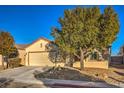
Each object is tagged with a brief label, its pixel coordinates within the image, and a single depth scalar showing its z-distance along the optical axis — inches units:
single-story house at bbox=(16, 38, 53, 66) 353.4
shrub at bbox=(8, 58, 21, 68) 337.9
